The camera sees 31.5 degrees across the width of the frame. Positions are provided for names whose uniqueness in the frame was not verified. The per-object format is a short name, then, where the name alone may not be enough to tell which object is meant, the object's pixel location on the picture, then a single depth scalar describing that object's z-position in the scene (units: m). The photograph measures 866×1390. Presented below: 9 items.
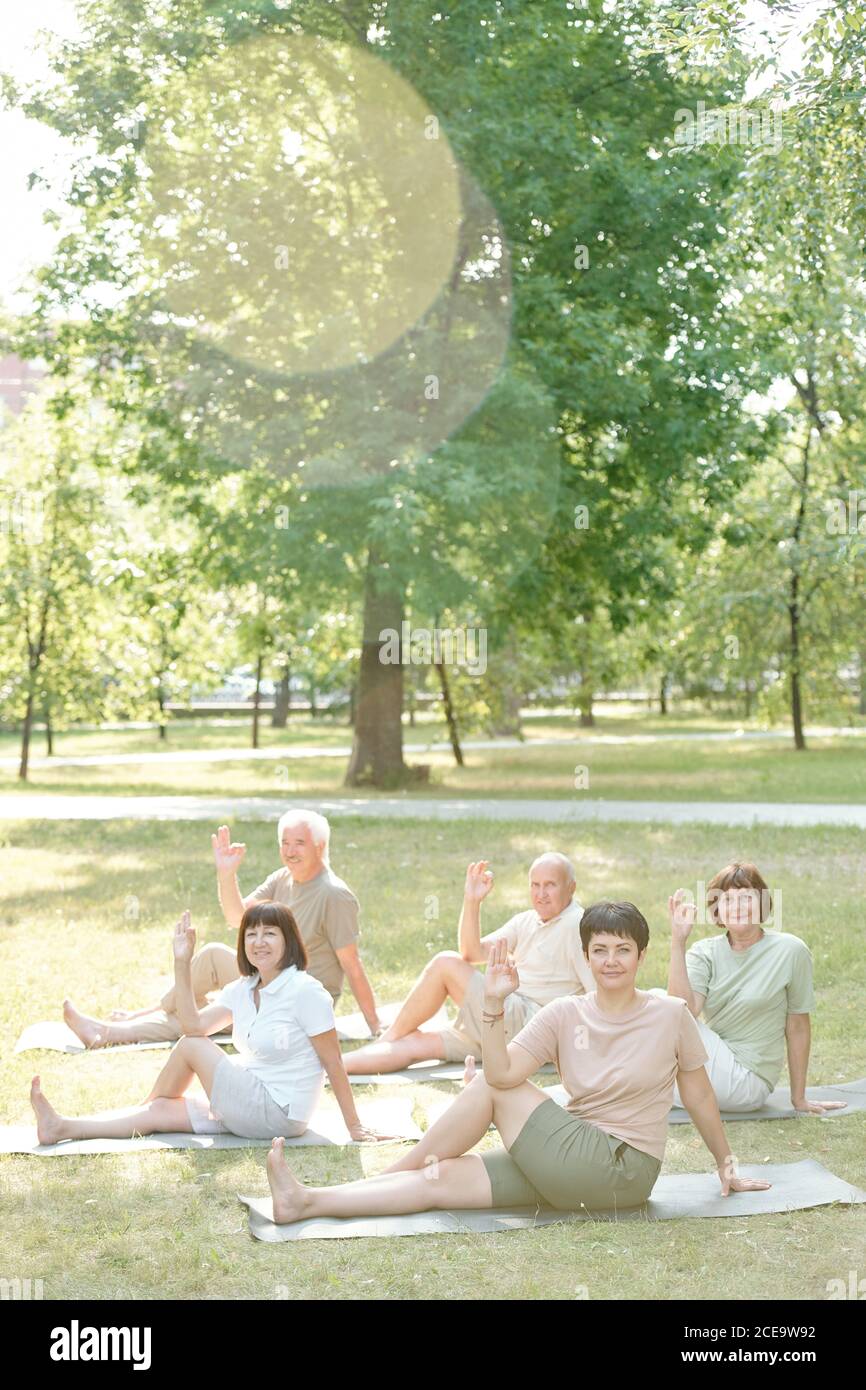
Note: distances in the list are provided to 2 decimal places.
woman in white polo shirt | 6.51
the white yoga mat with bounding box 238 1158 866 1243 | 5.42
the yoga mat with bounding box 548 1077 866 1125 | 7.03
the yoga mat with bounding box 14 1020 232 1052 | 8.39
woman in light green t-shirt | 6.94
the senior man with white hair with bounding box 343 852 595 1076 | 7.27
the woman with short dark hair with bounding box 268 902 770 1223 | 5.48
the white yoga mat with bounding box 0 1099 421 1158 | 6.51
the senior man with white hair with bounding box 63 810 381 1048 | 7.84
